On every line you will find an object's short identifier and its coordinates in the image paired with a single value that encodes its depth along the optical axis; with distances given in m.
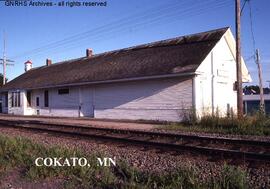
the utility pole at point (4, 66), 34.56
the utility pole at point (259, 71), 20.57
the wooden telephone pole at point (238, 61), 12.27
